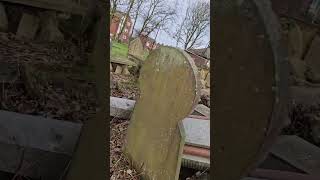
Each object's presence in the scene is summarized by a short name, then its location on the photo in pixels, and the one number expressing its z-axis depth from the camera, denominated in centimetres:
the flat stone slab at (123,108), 117
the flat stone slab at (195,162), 97
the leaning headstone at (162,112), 94
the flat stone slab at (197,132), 98
